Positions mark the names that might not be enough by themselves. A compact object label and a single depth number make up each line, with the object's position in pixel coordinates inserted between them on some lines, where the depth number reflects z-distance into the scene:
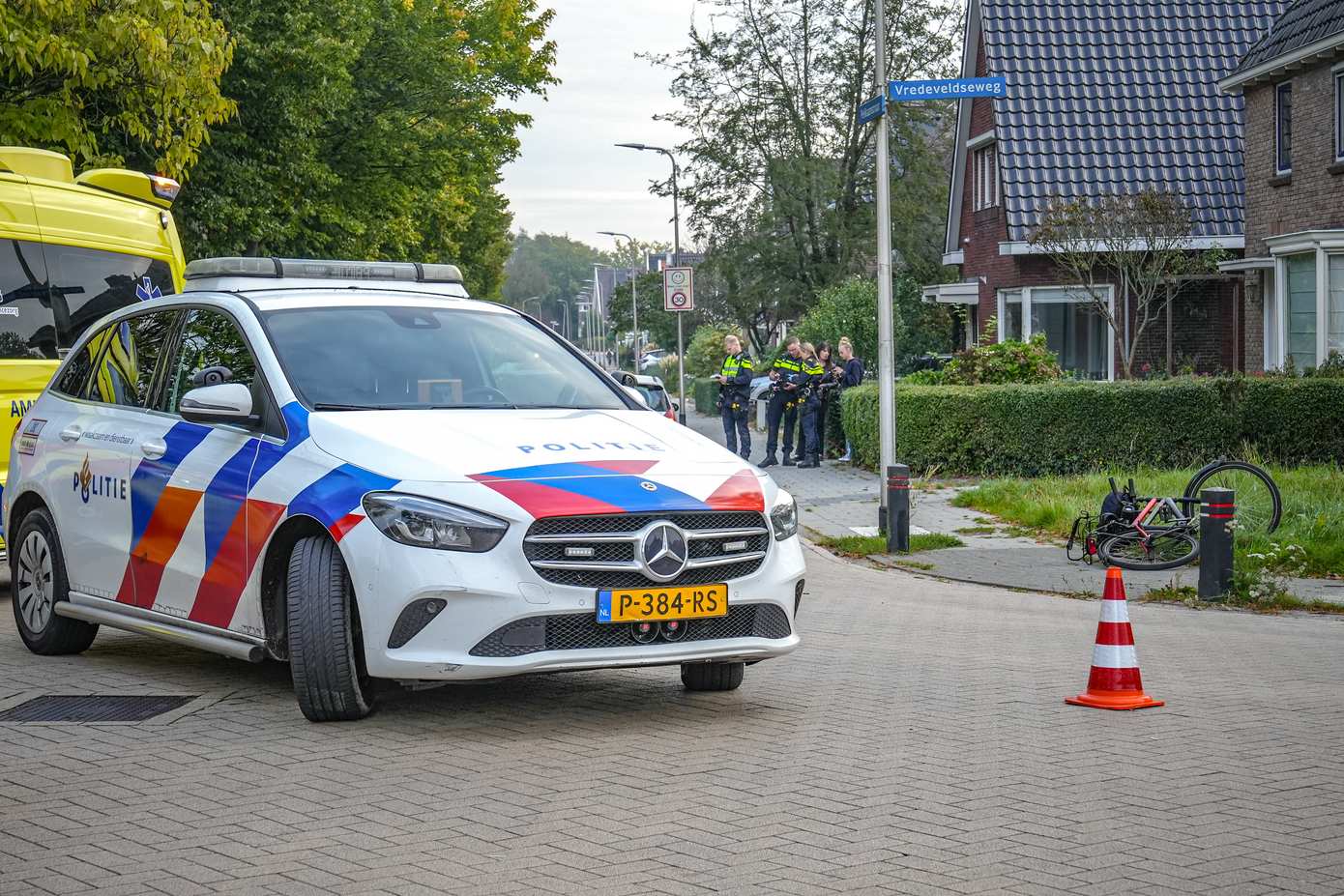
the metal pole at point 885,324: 17.00
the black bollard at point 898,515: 14.96
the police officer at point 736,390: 26.36
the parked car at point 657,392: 17.01
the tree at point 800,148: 48.78
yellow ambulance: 12.14
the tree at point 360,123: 25.77
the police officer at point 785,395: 25.81
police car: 6.40
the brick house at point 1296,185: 25.59
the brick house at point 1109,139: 30.69
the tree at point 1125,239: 26.55
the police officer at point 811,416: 25.23
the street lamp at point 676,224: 48.56
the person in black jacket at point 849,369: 25.88
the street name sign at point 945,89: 15.32
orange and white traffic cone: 7.57
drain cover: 7.22
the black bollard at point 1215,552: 11.99
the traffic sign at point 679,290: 36.97
